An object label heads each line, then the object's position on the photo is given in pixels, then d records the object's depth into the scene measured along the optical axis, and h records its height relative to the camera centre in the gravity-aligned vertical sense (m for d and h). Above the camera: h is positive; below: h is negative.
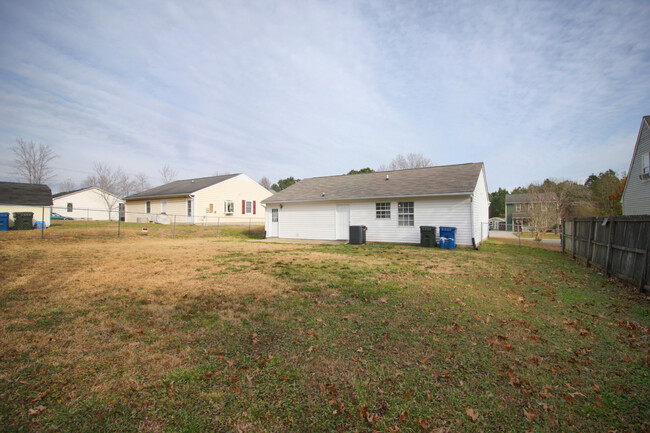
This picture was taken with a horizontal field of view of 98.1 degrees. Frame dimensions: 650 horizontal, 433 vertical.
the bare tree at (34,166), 37.34 +6.89
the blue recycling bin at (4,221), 16.61 -0.19
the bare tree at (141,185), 52.72 +6.05
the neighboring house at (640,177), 15.98 +2.25
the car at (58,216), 34.72 +0.20
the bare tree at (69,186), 56.51 +6.26
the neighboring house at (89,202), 36.88 +2.18
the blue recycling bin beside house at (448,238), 13.76 -1.10
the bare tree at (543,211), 22.94 +0.37
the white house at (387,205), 14.48 +0.63
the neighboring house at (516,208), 43.69 +1.29
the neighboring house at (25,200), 18.34 +1.20
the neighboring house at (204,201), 26.95 +1.63
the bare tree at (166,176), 49.22 +7.30
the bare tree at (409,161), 43.06 +8.52
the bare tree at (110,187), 40.41 +5.10
